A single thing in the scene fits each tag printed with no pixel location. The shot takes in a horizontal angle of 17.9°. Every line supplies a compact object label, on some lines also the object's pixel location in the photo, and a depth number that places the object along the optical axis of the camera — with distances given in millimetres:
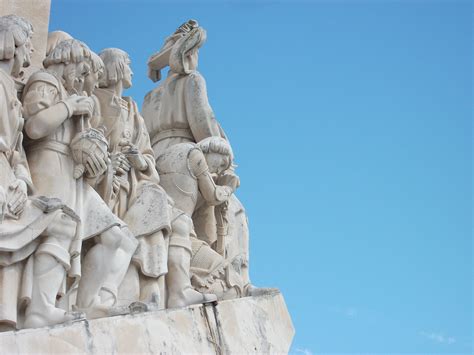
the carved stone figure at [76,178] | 11740
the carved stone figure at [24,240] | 10660
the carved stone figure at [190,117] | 15500
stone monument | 10822
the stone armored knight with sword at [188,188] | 13374
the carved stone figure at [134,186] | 12751
